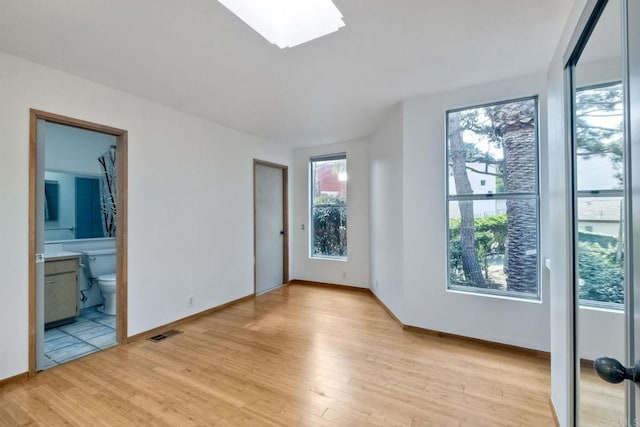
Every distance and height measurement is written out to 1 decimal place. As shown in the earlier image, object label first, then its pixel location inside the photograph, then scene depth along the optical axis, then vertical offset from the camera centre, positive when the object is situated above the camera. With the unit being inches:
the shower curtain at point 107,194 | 164.7 +13.0
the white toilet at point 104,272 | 140.3 -31.3
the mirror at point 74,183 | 148.8 +18.6
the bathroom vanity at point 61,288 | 124.9 -33.7
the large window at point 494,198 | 103.0 +5.4
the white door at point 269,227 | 183.9 -9.1
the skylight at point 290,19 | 71.2 +53.0
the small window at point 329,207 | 198.1 +5.0
